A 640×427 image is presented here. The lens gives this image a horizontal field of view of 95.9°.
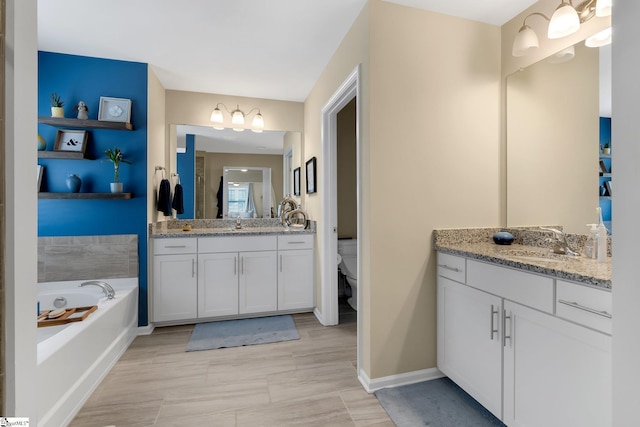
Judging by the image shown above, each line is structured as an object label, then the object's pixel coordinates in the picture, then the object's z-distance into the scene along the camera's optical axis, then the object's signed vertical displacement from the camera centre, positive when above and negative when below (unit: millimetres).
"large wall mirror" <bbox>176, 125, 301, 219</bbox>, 3381 +541
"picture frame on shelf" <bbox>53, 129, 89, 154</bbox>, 2477 +618
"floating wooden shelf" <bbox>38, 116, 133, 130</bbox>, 2344 +740
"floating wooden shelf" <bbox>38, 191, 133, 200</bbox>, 2367 +138
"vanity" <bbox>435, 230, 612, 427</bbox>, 1082 -553
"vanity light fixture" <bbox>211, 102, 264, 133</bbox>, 3195 +1058
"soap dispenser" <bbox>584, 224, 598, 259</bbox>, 1454 -164
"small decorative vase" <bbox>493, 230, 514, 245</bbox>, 1912 -169
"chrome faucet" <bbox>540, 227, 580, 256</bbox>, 1624 -184
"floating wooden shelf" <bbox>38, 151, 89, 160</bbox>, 2357 +472
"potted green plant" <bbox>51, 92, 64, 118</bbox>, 2381 +872
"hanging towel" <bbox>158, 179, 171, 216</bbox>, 2879 +150
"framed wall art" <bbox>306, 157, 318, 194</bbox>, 3055 +399
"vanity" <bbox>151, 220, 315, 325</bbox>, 2781 -623
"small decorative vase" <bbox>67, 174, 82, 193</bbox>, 2445 +246
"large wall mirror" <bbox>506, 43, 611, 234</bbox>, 1606 +468
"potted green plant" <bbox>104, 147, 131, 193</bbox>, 2500 +437
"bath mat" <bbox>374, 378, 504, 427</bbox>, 1531 -1108
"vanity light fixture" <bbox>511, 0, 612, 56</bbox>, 1479 +1045
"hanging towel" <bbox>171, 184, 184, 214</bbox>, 3172 +154
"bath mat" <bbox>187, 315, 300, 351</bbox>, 2465 -1111
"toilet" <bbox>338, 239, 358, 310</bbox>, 3170 -549
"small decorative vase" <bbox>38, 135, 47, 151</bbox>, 2406 +571
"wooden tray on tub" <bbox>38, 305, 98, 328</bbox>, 1901 -710
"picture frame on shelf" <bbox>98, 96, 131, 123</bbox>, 2535 +906
